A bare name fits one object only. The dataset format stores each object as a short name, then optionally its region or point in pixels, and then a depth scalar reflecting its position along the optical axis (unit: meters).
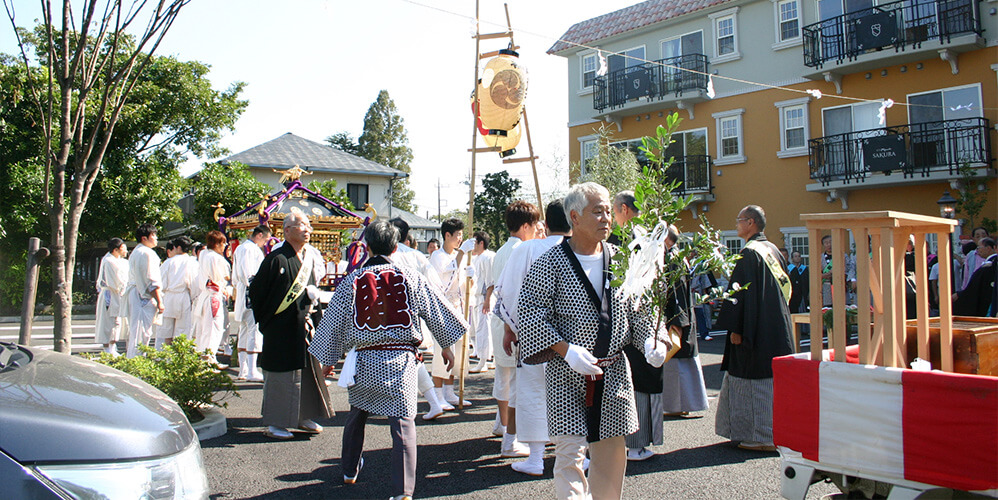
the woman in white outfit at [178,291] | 9.07
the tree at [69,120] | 4.57
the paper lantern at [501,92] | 8.51
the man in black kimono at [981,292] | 8.38
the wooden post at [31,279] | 4.61
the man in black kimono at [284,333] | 5.57
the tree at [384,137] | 51.62
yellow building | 16.17
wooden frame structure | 2.82
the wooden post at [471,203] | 6.73
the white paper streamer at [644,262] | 3.07
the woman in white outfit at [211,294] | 9.19
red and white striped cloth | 2.51
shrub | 5.46
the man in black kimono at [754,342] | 5.23
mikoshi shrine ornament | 10.37
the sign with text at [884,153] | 16.61
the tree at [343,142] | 53.72
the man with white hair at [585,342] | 3.26
